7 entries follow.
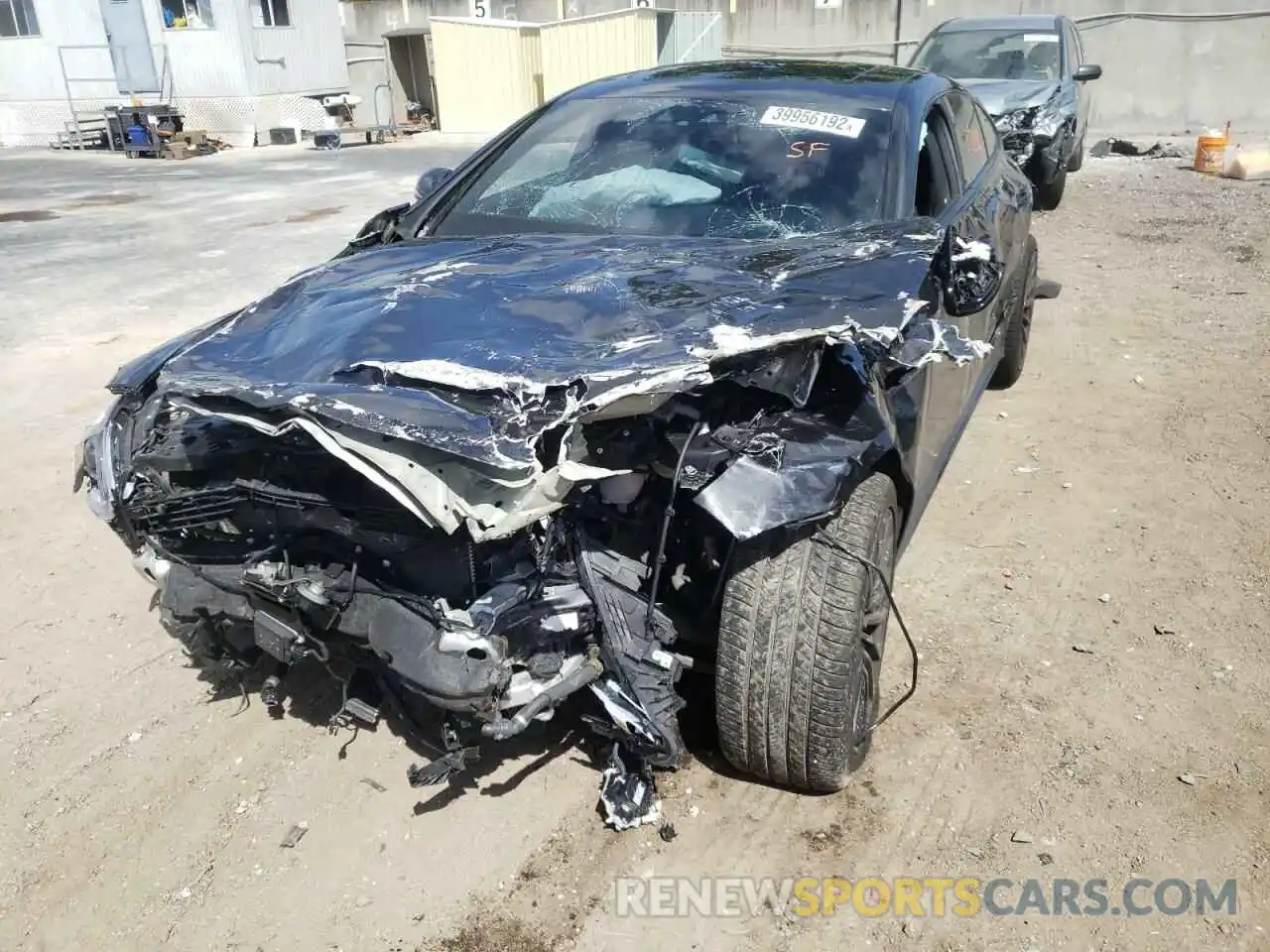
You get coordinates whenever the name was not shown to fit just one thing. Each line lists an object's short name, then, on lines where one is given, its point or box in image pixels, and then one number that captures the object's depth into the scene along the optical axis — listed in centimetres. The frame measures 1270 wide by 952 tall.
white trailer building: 1988
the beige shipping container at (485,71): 1973
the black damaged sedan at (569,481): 213
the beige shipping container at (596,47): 1861
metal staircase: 2030
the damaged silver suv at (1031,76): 935
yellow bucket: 1226
